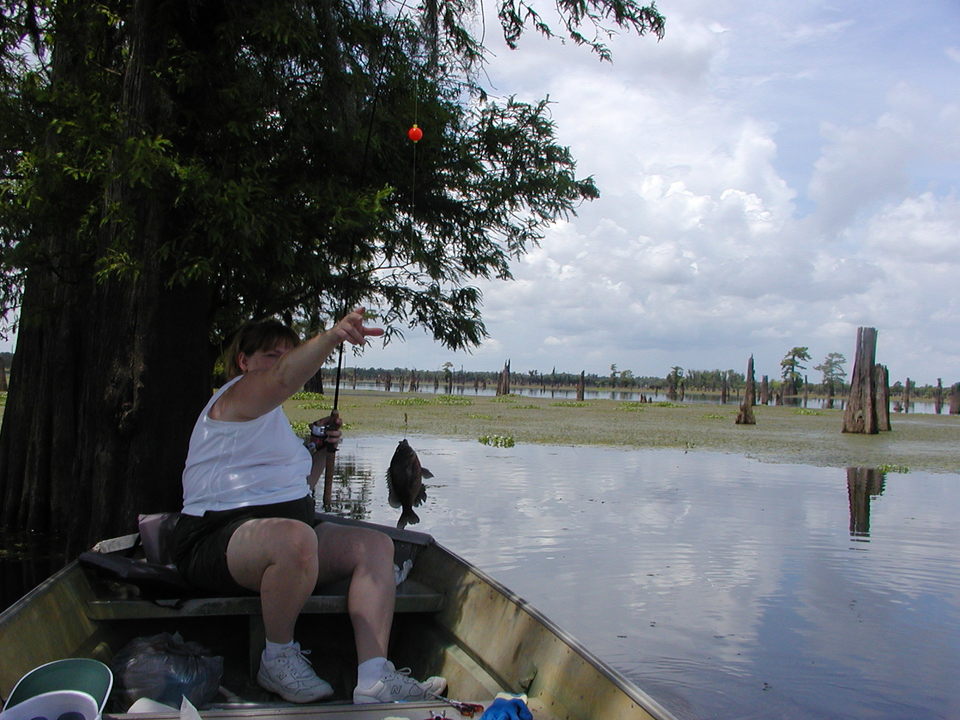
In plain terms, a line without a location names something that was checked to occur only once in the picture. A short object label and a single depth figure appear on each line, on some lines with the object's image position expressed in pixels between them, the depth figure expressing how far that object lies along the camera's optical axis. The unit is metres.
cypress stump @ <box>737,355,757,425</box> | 28.91
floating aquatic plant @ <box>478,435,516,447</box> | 18.51
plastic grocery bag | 3.31
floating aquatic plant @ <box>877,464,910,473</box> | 16.24
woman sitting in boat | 3.26
